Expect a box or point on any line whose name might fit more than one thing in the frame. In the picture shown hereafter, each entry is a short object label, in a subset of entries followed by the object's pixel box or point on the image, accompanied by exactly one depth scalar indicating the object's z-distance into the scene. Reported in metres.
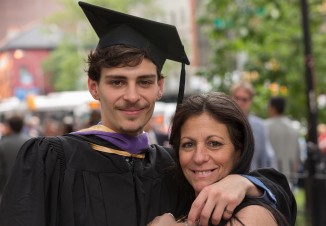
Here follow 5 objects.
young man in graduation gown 3.25
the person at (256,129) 7.96
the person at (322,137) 12.52
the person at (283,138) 9.70
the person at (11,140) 10.37
